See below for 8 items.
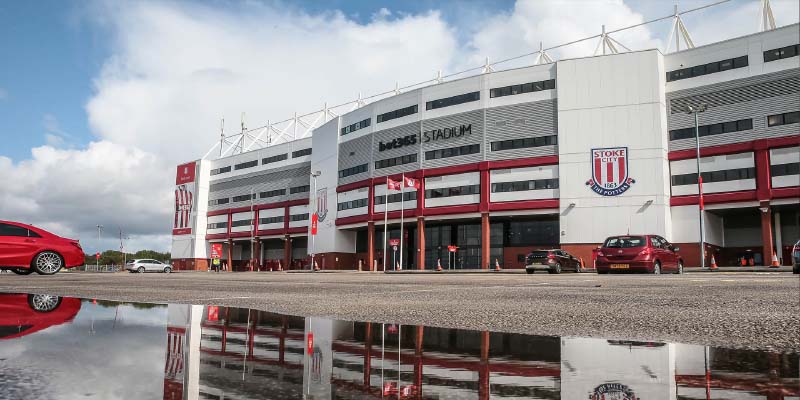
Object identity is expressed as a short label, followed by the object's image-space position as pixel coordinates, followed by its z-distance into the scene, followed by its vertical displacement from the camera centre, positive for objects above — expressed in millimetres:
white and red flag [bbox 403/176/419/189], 49188 +6927
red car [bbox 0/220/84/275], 14477 +242
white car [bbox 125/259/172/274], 54469 -613
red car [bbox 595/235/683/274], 20672 +296
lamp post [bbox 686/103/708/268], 39188 +5238
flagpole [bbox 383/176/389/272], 53078 +5198
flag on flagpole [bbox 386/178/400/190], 47719 +6529
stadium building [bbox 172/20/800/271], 41500 +8707
